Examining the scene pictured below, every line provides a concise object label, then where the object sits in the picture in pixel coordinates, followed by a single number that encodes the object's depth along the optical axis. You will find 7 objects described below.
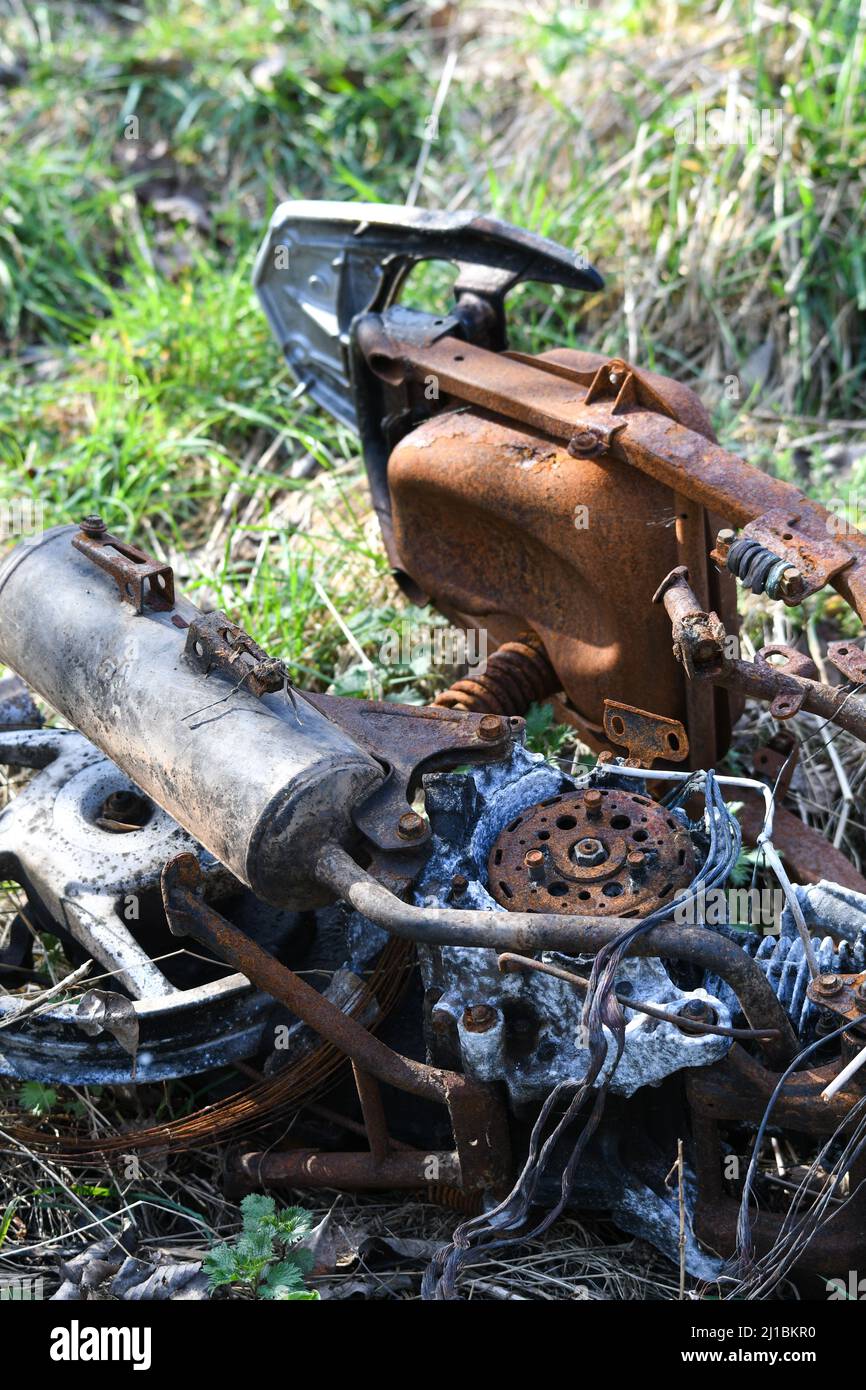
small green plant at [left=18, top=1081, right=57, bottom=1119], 2.92
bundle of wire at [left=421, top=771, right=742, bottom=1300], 2.12
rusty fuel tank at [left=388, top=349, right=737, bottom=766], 2.90
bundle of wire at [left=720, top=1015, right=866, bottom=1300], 2.24
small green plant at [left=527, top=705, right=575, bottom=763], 3.21
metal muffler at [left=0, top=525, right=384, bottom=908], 2.45
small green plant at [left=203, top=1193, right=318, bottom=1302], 2.50
